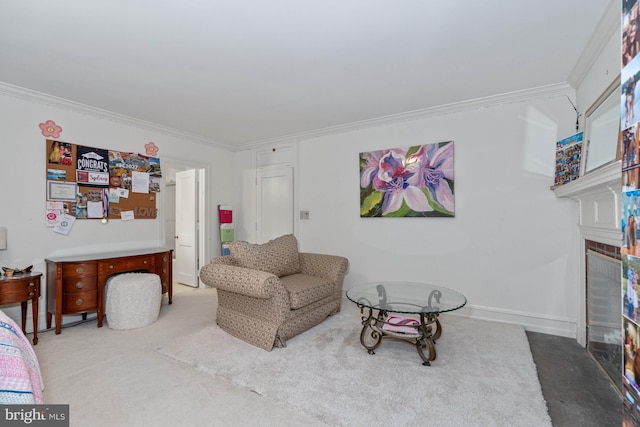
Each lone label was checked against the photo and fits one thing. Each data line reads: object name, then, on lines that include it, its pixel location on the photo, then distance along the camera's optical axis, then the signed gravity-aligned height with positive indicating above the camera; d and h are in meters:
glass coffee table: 2.44 -0.80
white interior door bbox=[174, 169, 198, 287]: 5.04 -0.27
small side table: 2.63 -0.72
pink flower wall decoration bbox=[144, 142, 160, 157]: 4.15 +0.90
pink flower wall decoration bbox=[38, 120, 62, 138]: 3.24 +0.92
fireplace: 2.06 -0.40
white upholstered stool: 3.20 -0.97
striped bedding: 1.07 -0.62
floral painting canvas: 3.61 +0.42
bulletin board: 3.32 +0.37
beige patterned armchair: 2.69 -0.75
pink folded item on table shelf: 2.49 -0.95
